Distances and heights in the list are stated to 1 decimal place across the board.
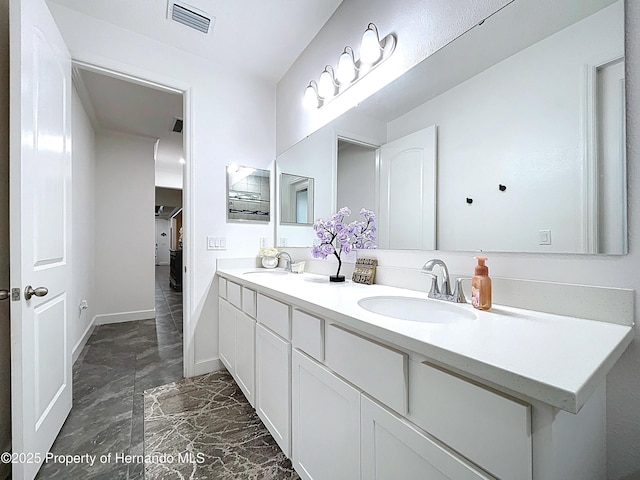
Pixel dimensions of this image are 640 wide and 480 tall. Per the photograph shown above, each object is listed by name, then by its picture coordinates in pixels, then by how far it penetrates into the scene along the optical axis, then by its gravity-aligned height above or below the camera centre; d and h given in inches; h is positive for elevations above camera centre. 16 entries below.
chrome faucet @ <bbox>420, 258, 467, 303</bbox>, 40.6 -7.4
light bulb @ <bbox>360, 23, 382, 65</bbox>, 59.0 +42.0
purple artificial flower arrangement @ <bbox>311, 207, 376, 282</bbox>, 60.8 +1.1
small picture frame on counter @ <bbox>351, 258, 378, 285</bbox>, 58.6 -6.8
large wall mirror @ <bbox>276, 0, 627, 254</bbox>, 31.0 +14.2
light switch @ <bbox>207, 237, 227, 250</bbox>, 88.2 -1.0
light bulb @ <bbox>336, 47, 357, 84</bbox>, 66.4 +42.0
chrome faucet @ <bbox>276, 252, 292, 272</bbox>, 88.1 -6.8
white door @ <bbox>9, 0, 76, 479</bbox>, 44.3 +2.7
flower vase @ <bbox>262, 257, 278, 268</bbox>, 93.5 -7.5
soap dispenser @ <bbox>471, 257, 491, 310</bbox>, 36.2 -6.3
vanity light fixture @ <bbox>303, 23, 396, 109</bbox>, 58.9 +41.2
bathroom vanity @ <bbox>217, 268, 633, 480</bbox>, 18.7 -13.7
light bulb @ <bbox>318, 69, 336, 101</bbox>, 73.8 +41.8
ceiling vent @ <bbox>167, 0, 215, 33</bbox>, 68.6 +58.0
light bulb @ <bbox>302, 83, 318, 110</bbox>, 79.7 +41.6
